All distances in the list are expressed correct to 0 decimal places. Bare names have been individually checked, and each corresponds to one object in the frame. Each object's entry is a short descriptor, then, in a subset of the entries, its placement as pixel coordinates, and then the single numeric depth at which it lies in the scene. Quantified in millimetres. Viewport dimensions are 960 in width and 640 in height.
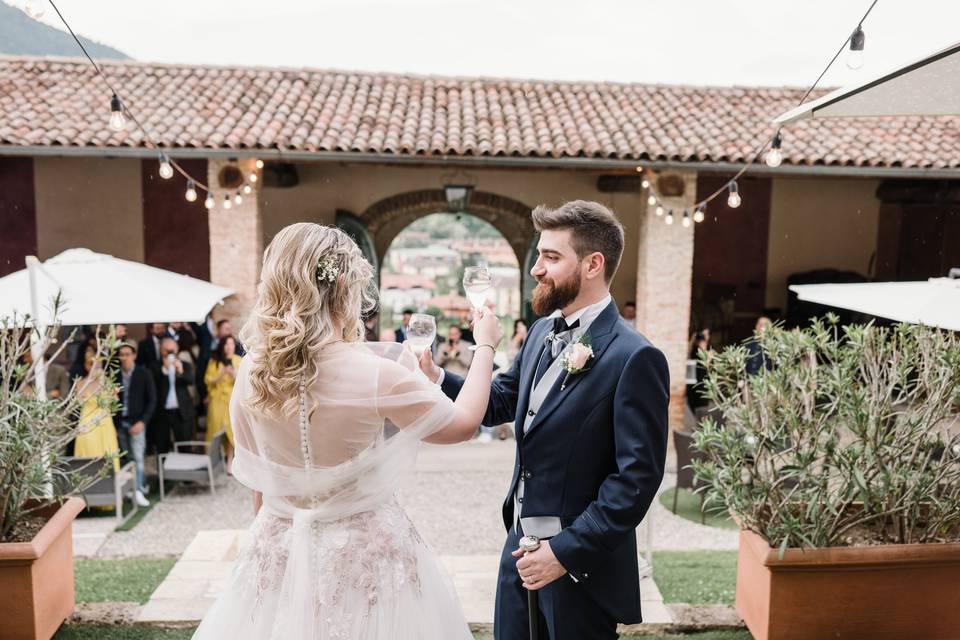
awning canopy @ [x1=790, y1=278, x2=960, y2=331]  4801
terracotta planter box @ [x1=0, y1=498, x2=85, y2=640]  3180
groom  2055
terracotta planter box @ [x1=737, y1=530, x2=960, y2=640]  3125
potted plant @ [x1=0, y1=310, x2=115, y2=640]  3201
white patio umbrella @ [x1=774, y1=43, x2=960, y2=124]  2624
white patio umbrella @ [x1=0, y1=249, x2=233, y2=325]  6059
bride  1937
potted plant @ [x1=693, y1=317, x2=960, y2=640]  3154
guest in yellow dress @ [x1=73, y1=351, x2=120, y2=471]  6801
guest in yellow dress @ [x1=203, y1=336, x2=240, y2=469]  8039
